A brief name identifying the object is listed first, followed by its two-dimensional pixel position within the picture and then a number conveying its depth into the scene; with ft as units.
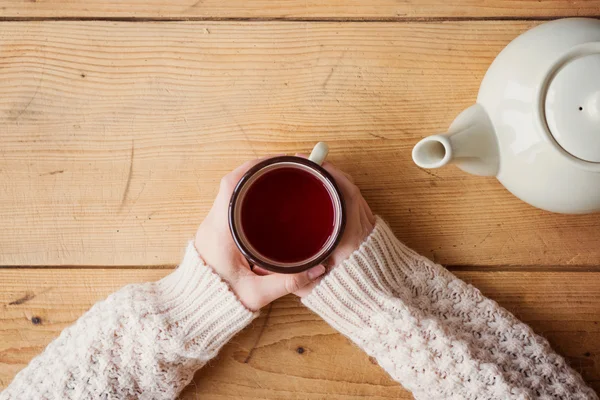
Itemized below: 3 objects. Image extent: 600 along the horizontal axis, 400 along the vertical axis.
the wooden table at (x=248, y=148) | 2.56
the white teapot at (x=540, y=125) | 1.71
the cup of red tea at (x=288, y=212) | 2.08
